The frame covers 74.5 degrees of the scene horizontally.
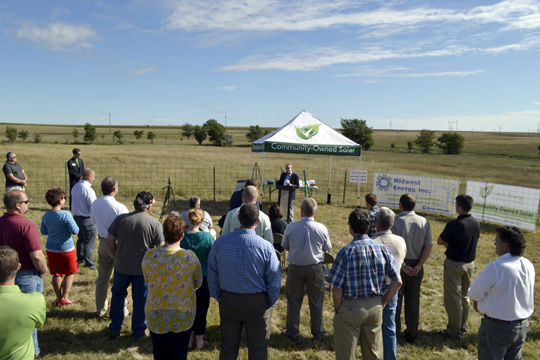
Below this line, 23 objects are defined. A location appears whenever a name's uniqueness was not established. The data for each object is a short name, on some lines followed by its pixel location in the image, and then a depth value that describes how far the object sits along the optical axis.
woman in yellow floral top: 3.25
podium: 11.02
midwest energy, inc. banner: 12.66
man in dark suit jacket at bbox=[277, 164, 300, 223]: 11.12
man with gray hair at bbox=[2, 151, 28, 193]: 8.86
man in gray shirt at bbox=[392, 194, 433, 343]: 4.41
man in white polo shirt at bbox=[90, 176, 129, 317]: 4.89
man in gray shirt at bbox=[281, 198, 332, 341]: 4.36
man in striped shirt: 3.17
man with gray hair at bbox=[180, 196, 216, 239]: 4.63
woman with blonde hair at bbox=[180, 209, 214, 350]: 3.99
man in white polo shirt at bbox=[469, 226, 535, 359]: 3.10
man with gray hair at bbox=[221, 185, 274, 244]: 4.50
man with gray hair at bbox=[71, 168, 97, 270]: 6.30
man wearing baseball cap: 4.15
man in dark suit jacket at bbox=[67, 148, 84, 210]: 9.75
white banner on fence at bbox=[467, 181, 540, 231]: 10.48
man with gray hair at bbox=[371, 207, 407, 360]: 3.73
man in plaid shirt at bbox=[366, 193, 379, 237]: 5.24
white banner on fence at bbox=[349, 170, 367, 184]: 13.54
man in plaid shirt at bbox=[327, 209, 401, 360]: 3.12
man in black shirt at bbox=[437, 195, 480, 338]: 4.57
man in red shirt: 3.70
